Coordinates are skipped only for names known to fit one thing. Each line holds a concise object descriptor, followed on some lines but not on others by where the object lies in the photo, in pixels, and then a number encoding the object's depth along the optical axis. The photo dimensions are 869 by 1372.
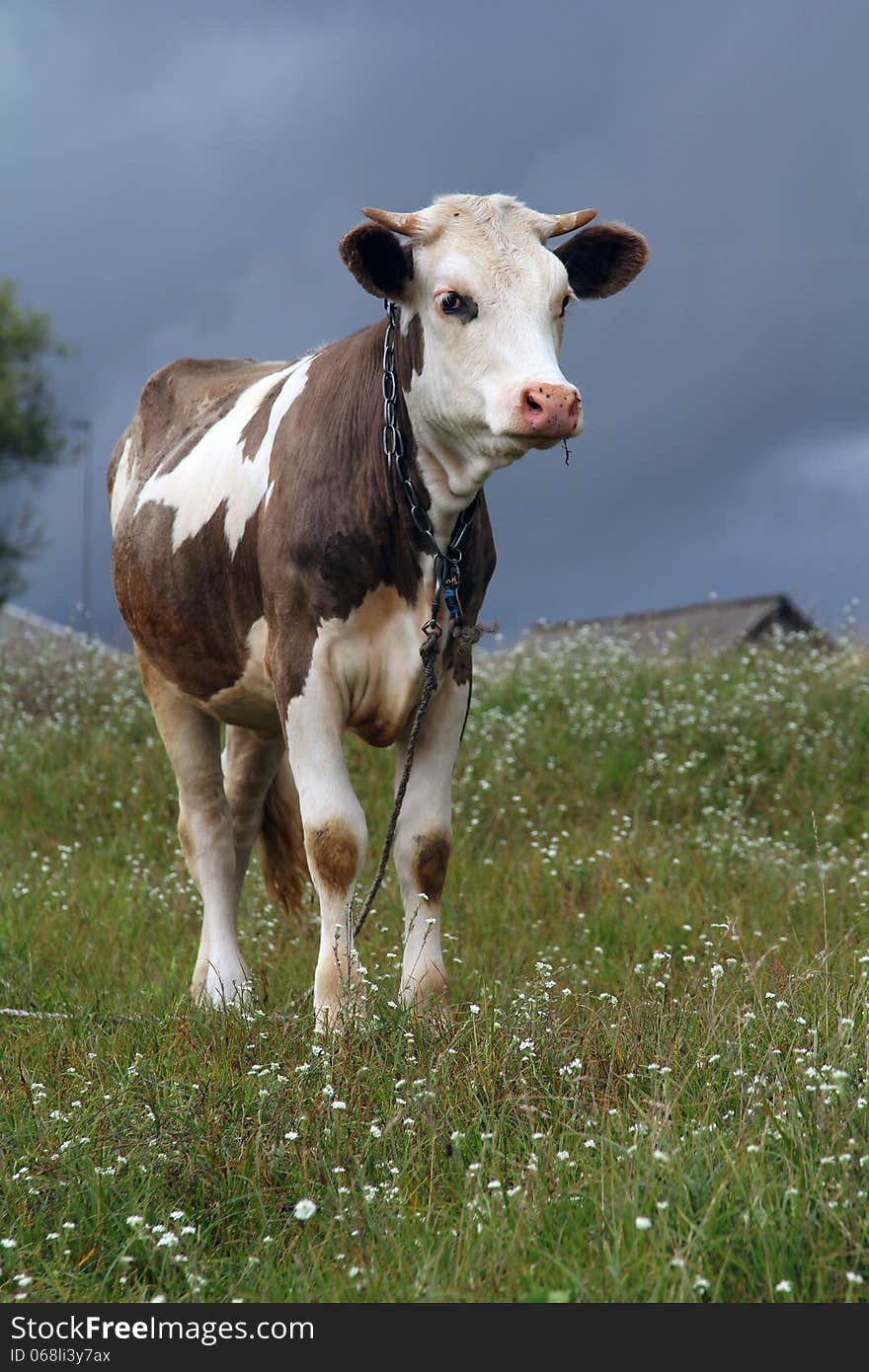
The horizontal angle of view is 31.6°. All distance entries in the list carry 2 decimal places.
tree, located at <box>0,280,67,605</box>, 37.44
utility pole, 25.67
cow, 5.47
